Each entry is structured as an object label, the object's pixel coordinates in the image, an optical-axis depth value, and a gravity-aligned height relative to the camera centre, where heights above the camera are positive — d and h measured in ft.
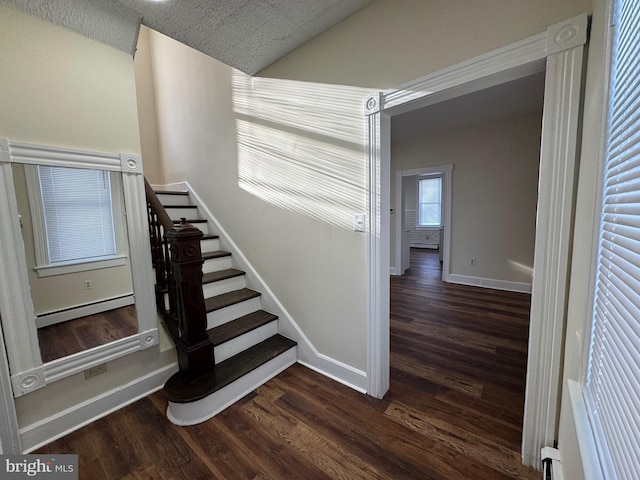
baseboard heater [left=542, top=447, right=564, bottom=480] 3.68 -3.69
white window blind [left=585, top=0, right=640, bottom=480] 1.94 -0.60
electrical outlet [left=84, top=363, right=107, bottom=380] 5.49 -3.17
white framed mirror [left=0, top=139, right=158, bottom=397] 4.56 -0.77
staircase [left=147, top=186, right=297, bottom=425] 5.57 -2.95
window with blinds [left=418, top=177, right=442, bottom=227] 25.62 +1.13
